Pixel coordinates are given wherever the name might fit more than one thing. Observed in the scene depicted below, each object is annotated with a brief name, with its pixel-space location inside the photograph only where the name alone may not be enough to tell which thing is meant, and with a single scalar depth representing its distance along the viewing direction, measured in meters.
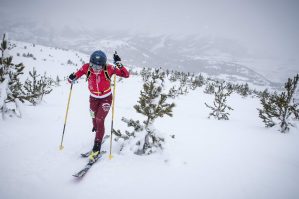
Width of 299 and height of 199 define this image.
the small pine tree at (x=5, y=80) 6.81
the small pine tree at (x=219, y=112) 12.94
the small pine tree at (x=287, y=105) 9.48
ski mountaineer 4.94
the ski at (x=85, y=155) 5.00
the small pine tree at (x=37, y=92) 13.15
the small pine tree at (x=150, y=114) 5.18
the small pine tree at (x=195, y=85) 29.97
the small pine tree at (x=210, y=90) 27.40
